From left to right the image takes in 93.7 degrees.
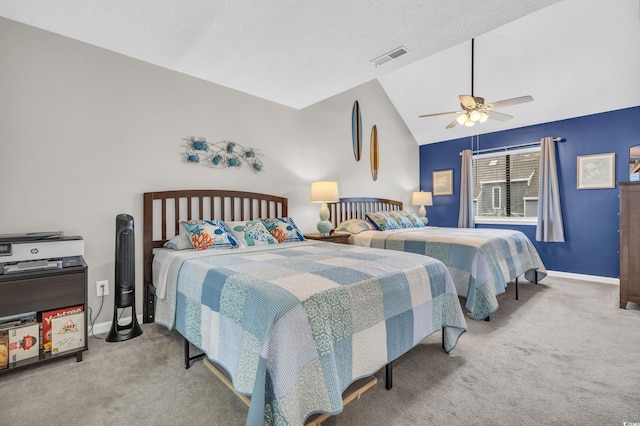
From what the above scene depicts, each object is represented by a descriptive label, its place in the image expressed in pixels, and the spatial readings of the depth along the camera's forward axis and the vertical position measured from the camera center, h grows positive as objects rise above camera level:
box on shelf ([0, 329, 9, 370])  1.80 -0.81
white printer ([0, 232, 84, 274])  1.81 -0.23
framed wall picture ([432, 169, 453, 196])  5.75 +0.60
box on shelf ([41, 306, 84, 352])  1.94 -0.71
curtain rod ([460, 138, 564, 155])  4.42 +1.09
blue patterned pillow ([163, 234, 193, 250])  2.53 -0.25
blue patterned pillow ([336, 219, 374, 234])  4.05 -0.18
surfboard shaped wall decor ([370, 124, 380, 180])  5.12 +1.05
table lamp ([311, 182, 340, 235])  3.76 +0.22
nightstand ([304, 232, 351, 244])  3.62 -0.29
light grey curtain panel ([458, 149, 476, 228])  5.30 +0.34
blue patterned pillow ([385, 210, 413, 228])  4.49 -0.09
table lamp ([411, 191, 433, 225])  5.63 +0.26
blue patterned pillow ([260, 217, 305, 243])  3.01 -0.16
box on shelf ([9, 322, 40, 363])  1.84 -0.79
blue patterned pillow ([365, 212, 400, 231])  4.20 -0.11
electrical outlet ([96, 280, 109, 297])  2.51 -0.61
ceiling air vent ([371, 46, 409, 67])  2.48 +1.35
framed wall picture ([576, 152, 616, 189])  4.01 +0.56
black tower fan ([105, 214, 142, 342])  2.29 -0.43
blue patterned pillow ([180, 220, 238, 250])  2.51 -0.18
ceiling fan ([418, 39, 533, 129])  3.07 +1.11
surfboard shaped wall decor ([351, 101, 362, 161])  4.79 +1.35
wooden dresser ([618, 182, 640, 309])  2.91 -0.29
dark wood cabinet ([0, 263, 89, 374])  1.81 -0.50
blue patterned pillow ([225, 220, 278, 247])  2.73 -0.19
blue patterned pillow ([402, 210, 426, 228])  4.78 -0.11
